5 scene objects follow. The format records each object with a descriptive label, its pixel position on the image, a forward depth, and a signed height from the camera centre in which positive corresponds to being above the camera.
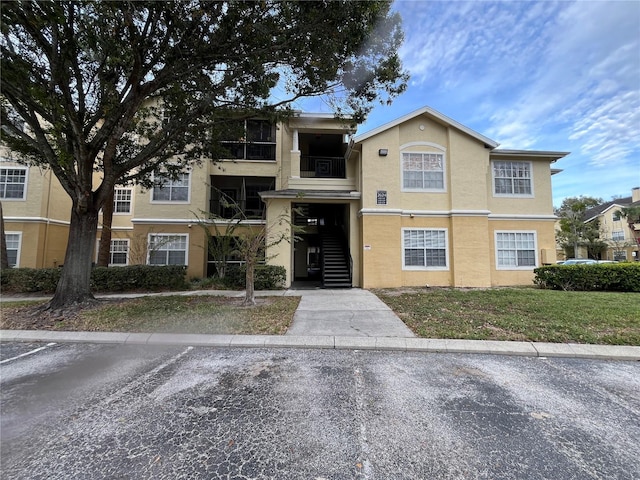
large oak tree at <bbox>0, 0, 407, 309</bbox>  6.80 +5.21
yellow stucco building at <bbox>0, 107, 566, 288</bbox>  13.48 +2.73
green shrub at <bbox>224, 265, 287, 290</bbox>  12.82 -0.64
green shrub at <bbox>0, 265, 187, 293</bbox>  11.95 -0.73
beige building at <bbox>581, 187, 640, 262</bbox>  35.62 +4.23
